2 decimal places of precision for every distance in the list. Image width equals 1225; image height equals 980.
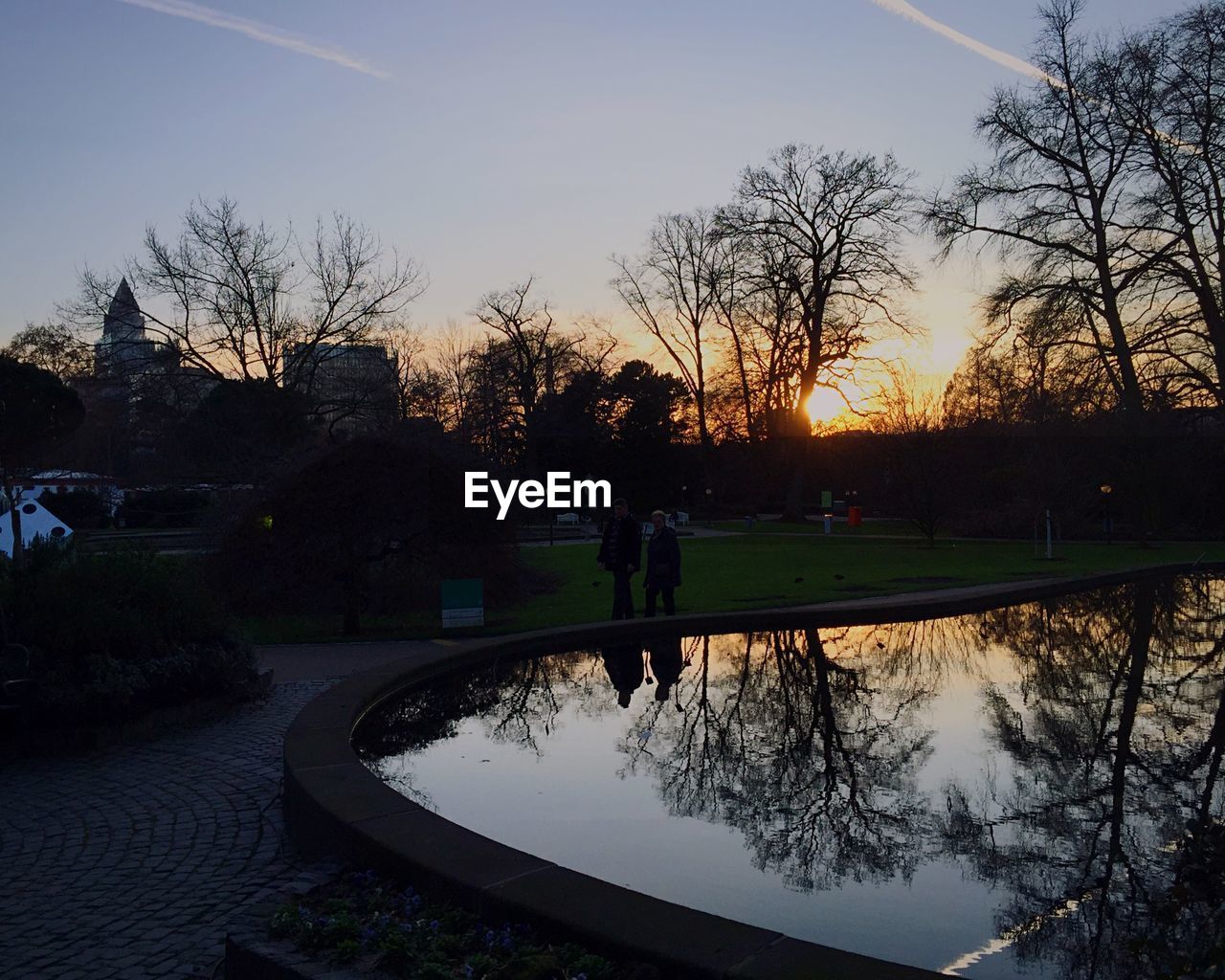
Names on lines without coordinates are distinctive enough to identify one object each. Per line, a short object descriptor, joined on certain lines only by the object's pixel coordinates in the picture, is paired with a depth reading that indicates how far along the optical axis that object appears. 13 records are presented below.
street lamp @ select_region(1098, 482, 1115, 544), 36.11
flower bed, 3.73
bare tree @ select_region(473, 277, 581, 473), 59.19
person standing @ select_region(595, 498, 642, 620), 14.55
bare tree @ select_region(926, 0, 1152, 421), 20.83
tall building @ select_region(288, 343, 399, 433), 34.53
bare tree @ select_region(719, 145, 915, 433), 48.56
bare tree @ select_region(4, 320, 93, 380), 32.38
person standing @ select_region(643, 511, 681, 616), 14.71
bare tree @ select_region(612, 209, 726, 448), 62.17
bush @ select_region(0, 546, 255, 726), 8.40
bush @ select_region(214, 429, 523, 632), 14.20
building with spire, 32.91
